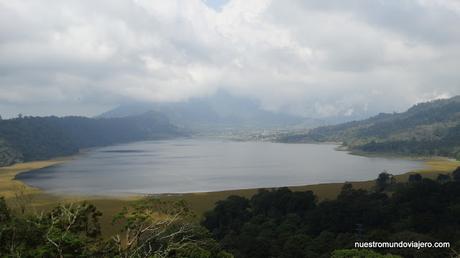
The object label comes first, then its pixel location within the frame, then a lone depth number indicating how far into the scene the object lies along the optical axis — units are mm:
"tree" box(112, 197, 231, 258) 16828
